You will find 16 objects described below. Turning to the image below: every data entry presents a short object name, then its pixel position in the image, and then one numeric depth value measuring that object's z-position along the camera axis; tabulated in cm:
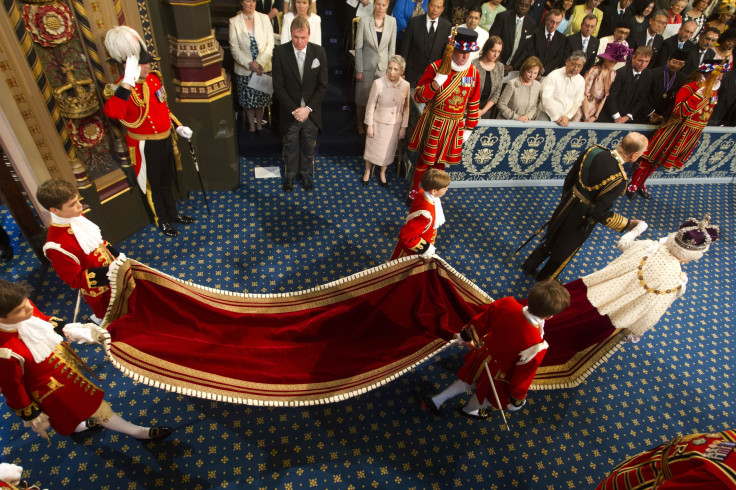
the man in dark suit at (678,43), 611
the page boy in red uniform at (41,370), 206
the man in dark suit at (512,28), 574
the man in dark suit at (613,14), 655
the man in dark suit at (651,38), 629
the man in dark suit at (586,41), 578
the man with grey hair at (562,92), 517
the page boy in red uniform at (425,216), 311
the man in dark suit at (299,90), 437
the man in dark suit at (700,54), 596
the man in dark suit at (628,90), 545
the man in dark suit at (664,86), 543
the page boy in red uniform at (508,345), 241
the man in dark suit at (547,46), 575
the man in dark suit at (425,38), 534
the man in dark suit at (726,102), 601
